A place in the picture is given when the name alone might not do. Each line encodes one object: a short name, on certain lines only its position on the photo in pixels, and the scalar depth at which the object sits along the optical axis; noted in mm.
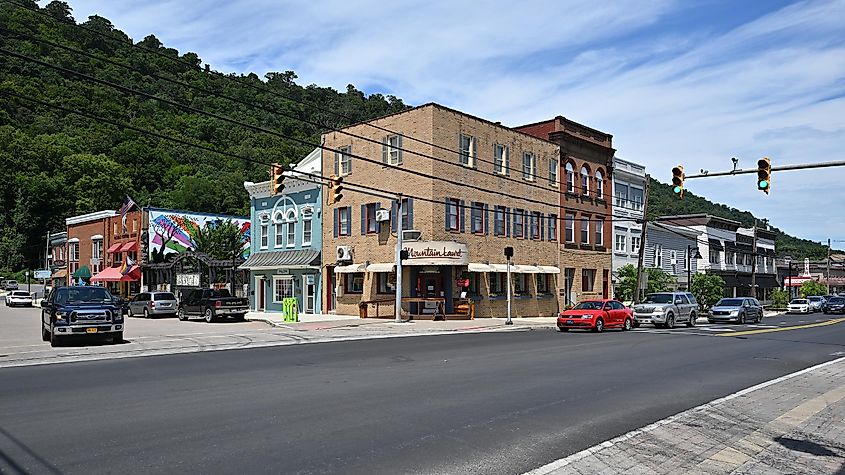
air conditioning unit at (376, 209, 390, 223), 37281
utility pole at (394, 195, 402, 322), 33312
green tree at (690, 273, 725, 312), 51844
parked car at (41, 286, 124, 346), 20859
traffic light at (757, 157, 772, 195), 22344
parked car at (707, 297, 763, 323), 37094
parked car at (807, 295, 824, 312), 67250
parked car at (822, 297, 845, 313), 61000
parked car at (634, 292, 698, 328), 32188
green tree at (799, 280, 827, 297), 93688
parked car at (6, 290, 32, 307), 60800
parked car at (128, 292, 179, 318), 41062
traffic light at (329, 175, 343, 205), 26062
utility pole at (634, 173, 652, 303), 39506
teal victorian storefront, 43219
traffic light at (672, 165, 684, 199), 24453
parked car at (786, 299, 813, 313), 62062
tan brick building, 36812
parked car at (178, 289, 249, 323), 35531
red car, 29531
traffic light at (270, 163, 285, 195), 23725
